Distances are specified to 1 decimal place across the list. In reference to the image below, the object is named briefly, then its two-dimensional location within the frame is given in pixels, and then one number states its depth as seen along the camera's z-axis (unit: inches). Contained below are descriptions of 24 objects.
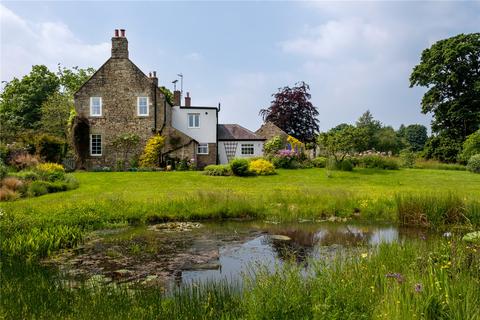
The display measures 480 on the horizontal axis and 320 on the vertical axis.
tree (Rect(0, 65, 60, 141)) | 1835.6
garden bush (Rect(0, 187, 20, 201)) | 577.6
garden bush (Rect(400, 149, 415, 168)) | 1222.9
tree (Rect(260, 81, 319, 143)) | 1860.2
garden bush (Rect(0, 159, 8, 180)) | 675.3
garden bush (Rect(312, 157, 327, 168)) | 1131.9
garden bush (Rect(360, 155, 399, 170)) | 1074.1
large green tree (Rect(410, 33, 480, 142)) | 1505.9
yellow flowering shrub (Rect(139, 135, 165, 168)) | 1168.8
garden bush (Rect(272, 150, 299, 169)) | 1080.2
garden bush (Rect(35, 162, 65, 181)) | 747.3
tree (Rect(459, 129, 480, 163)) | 1227.2
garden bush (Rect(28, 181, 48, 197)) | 629.6
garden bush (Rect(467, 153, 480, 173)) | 1019.3
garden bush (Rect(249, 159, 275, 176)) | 935.7
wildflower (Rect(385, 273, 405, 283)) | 171.6
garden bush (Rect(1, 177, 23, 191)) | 623.0
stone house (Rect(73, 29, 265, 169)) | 1195.3
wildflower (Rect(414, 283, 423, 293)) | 153.9
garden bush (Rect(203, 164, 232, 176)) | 936.9
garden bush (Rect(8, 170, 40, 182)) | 703.1
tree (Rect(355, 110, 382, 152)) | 2432.3
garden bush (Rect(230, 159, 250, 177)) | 921.5
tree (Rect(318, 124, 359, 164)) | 985.5
